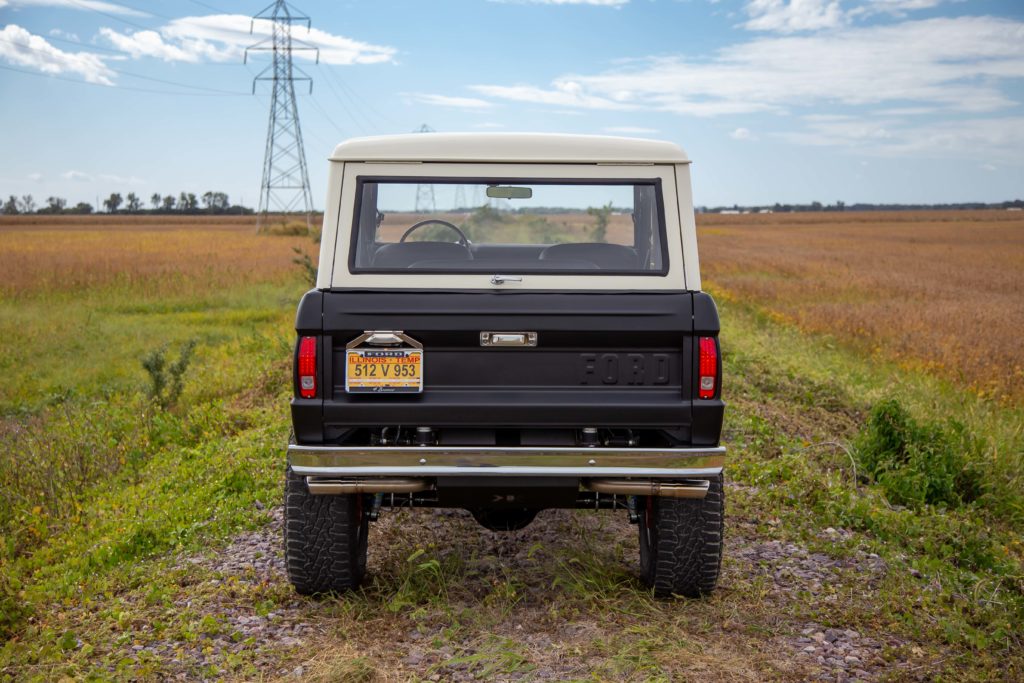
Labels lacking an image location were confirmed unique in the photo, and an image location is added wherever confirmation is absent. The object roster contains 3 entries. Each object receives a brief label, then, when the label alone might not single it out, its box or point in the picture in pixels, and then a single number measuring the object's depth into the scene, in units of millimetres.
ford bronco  4215
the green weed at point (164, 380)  10062
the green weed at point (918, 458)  6785
